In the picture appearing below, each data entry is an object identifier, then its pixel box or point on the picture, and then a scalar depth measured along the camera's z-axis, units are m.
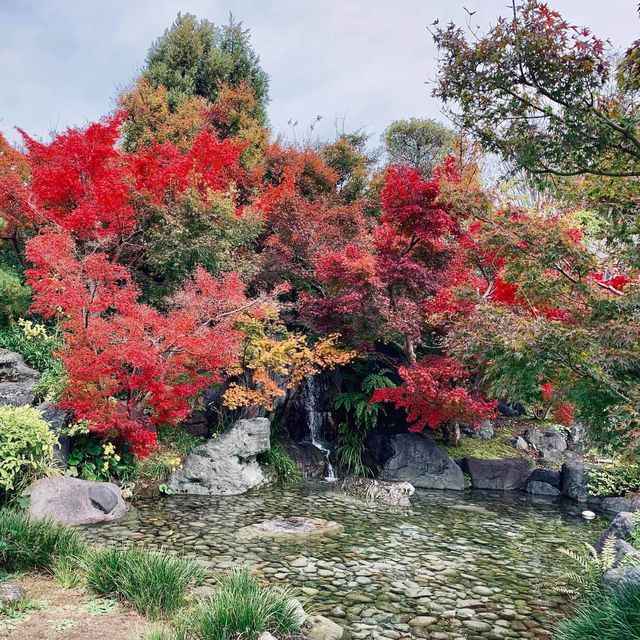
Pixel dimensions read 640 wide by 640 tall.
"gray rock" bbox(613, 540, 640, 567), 5.38
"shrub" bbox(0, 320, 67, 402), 11.16
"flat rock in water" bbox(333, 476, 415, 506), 10.54
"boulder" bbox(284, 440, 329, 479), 12.90
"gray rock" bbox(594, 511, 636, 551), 6.71
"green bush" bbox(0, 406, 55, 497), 7.35
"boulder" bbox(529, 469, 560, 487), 12.32
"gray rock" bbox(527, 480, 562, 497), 12.17
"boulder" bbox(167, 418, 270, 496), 10.41
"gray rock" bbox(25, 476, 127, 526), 7.45
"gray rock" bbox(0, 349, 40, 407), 9.72
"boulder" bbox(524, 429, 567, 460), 14.16
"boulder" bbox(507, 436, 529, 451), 14.31
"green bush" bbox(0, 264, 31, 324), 11.38
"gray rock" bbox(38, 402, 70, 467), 8.71
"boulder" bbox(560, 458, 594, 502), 11.69
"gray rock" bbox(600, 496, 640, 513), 10.66
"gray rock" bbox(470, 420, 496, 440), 14.88
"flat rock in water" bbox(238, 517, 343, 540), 7.75
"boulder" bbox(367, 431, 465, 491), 12.33
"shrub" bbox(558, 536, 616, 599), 5.57
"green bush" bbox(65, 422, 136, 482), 9.00
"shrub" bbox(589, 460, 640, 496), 11.08
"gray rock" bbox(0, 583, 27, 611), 4.45
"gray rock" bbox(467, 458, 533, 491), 12.54
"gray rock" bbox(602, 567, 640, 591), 4.48
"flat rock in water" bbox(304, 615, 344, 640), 4.60
